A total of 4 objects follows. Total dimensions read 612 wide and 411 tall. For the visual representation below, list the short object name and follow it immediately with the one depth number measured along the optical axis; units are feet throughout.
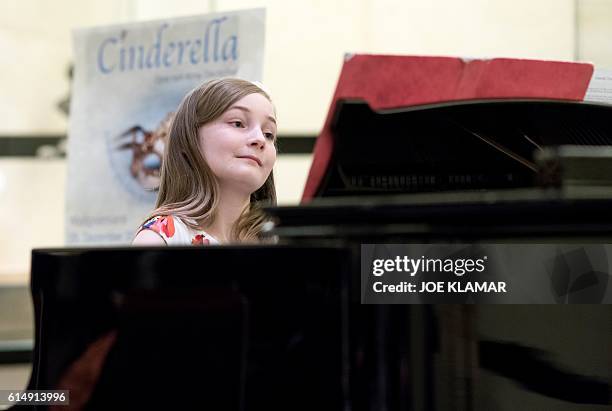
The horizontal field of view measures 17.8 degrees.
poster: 13.96
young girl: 11.29
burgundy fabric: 10.53
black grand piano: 9.63
